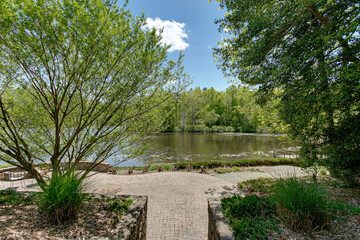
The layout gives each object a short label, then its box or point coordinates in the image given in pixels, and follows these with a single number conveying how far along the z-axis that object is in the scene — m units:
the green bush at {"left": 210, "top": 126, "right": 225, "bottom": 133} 45.84
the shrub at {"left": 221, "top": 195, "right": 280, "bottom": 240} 2.29
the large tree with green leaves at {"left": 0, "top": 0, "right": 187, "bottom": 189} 2.52
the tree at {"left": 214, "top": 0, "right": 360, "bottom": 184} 3.58
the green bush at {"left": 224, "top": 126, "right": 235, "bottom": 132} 46.38
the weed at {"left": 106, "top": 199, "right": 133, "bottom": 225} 2.71
